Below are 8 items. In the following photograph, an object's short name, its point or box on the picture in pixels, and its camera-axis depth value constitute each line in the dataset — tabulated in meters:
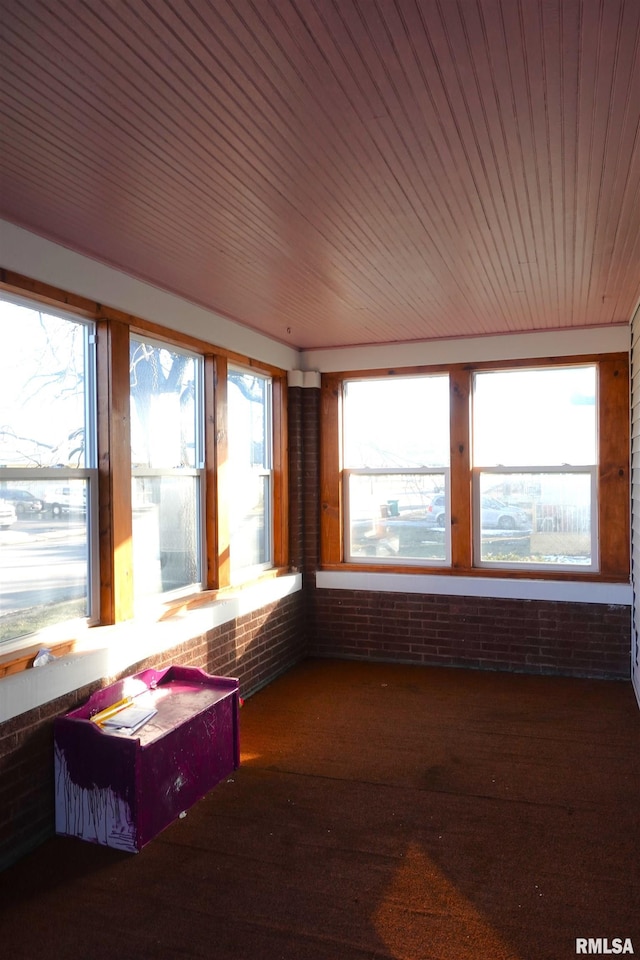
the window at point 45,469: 3.30
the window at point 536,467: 5.70
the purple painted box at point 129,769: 3.15
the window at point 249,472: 5.42
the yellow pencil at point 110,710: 3.39
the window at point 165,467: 4.25
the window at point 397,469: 6.10
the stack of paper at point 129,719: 3.32
